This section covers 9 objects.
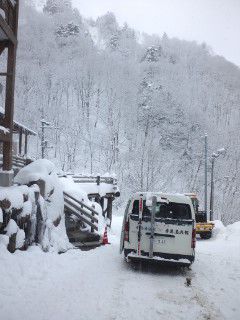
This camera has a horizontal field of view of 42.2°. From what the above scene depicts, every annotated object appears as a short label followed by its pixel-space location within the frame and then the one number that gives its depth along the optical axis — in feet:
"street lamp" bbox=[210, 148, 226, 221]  81.91
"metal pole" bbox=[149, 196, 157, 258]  27.24
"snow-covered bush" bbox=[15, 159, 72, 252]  31.01
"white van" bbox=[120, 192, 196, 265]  27.29
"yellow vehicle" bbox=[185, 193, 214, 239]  62.43
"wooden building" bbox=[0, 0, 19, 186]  33.75
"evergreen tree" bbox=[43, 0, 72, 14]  300.44
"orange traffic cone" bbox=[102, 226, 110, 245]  39.38
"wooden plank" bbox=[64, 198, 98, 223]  39.82
